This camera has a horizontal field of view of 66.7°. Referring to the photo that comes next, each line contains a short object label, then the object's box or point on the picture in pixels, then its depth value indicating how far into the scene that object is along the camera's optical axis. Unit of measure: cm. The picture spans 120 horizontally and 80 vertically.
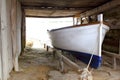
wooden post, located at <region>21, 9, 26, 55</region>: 402
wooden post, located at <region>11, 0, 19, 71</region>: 214
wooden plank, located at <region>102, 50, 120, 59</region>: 228
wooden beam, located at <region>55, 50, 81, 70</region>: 170
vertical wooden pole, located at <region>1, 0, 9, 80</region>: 161
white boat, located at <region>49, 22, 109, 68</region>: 192
